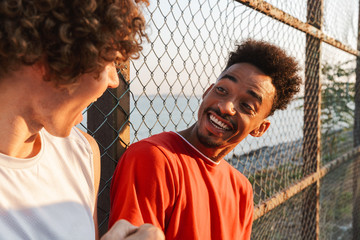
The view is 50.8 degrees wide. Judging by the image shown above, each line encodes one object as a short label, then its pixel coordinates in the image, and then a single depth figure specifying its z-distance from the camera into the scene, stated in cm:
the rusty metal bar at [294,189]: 239
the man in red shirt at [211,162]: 142
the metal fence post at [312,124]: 323
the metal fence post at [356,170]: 492
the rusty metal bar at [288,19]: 216
